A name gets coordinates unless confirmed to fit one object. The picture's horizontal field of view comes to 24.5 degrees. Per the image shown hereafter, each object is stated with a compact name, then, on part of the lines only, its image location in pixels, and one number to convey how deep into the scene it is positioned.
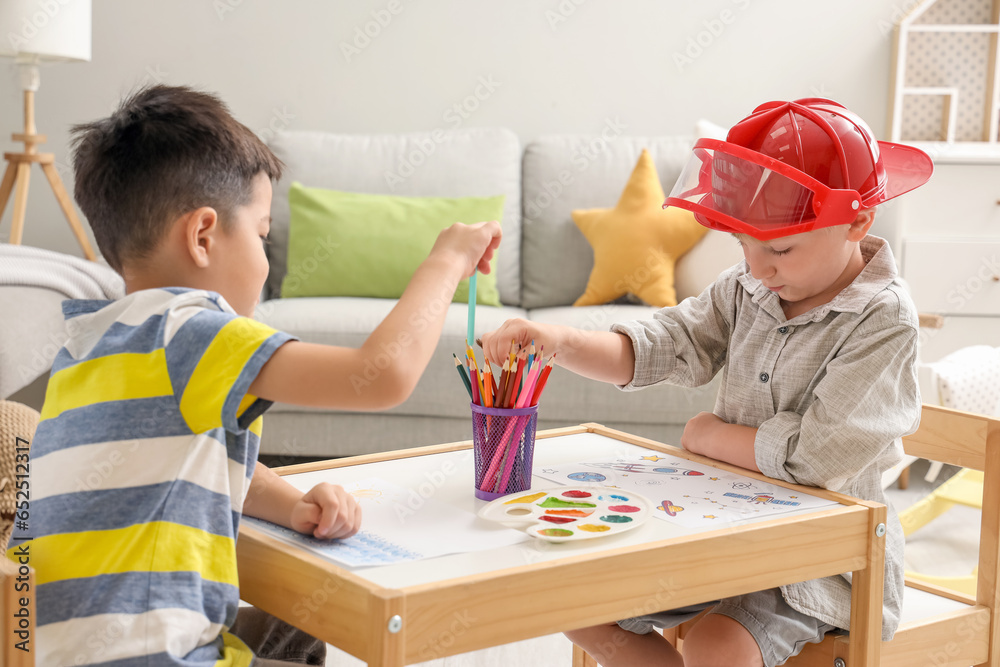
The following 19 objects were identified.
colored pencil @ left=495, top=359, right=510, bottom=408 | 2.54
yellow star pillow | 5.00
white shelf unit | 5.92
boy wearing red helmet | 2.60
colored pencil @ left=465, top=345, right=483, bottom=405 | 2.53
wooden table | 2.25
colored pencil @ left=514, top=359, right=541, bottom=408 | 2.53
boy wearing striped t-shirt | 2.32
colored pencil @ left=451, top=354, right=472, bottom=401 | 2.59
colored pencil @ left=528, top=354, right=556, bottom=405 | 2.55
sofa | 4.98
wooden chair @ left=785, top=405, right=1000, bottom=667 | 2.65
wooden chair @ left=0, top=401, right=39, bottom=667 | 2.18
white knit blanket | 4.17
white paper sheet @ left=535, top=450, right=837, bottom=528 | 2.50
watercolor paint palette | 2.40
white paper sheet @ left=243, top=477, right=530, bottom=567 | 2.35
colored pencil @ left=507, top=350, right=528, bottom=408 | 2.53
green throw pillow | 5.04
